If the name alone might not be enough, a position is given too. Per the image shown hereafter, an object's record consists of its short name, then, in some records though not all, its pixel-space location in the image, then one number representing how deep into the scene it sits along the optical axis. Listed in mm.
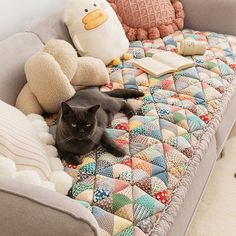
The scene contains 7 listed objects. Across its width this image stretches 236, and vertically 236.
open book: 1955
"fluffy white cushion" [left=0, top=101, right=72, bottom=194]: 1114
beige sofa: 837
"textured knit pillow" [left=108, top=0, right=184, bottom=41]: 2305
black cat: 1393
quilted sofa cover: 1188
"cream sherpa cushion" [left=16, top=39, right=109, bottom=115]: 1615
